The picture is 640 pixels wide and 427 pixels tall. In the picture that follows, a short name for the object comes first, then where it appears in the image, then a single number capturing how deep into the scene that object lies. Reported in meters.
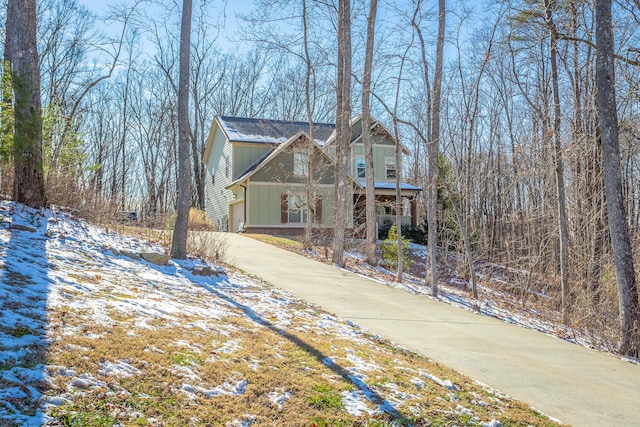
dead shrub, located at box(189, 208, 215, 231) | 21.17
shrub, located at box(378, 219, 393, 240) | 24.48
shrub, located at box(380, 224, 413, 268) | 15.94
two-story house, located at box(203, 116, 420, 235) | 22.61
